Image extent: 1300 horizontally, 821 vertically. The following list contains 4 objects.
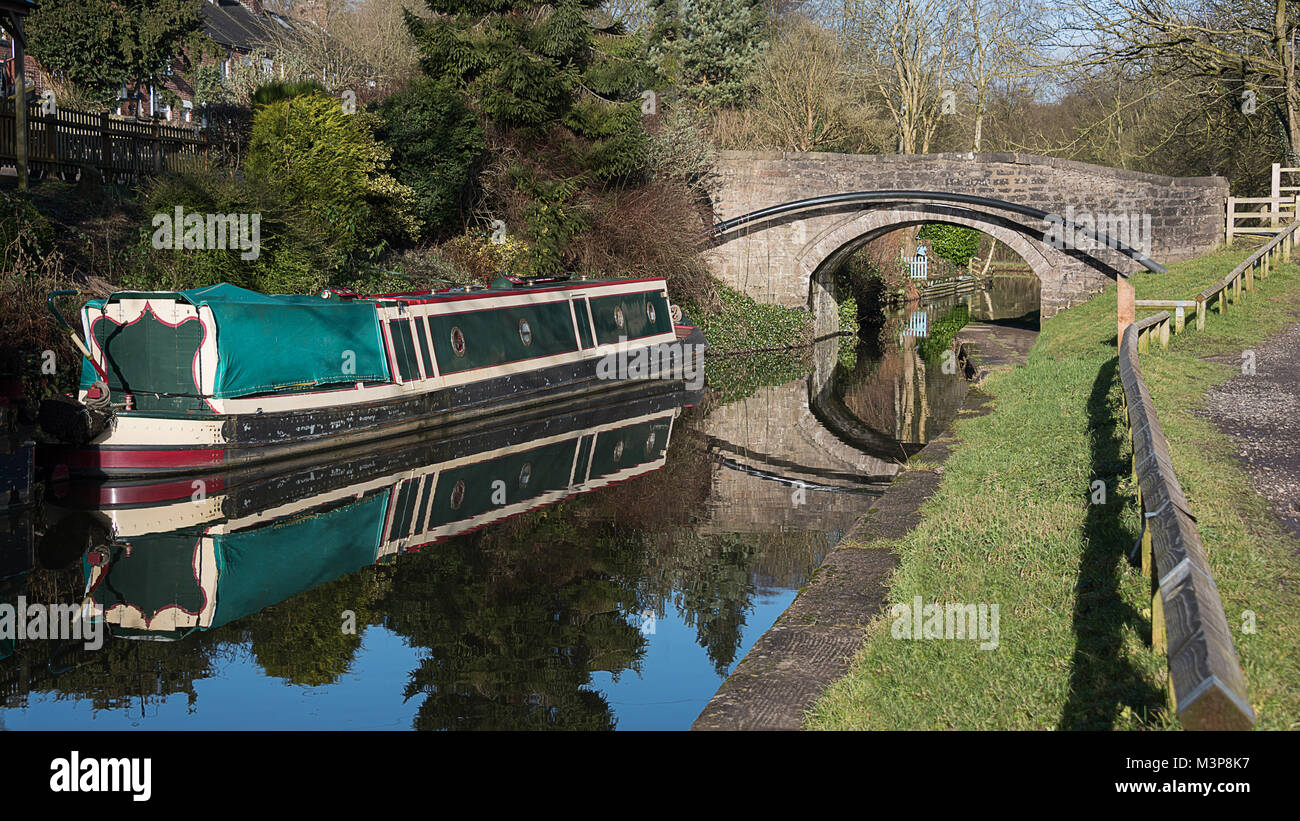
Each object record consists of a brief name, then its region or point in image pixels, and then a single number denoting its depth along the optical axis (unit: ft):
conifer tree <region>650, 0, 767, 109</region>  90.94
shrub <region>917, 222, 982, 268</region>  110.73
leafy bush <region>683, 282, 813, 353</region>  66.85
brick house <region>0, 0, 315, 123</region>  82.43
